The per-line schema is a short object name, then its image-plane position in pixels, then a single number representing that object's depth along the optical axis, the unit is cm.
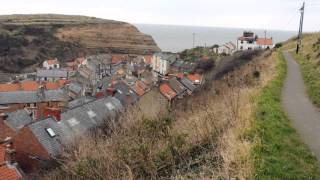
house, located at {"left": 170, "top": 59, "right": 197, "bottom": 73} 5090
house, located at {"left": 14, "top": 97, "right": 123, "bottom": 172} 1618
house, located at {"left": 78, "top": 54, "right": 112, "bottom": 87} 4887
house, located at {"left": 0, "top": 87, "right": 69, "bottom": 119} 3036
